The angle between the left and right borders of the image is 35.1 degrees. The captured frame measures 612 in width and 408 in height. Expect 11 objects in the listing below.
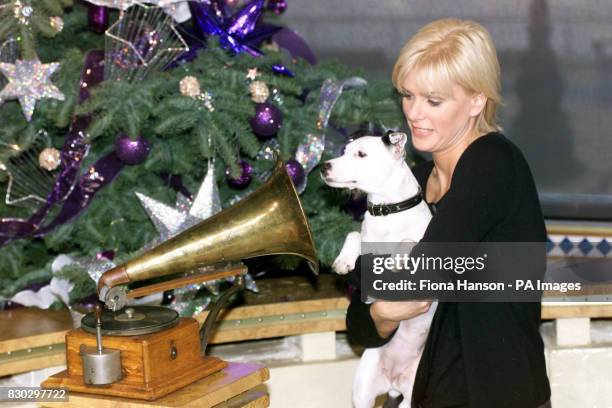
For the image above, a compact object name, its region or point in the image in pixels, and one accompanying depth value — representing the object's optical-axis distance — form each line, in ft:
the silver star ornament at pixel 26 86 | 9.00
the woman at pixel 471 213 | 6.44
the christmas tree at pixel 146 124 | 8.95
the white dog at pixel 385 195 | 6.82
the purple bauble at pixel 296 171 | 9.16
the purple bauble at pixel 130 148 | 8.77
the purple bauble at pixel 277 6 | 10.89
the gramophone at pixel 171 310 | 6.32
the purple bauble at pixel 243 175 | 9.25
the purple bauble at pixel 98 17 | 9.77
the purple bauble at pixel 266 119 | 9.02
